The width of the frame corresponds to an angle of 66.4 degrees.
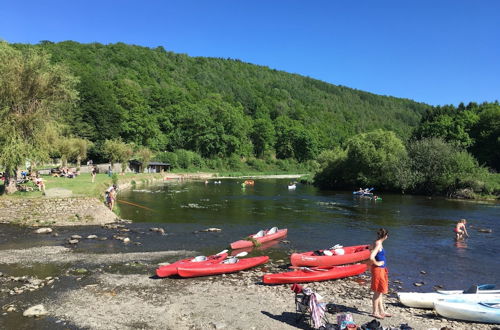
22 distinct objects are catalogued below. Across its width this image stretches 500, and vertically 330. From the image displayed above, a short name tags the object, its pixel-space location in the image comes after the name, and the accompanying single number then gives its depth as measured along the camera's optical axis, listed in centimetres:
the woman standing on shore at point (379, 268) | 1053
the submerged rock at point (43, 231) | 2242
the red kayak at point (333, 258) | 1694
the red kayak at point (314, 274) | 1429
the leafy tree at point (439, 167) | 5294
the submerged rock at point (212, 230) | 2549
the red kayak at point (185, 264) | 1491
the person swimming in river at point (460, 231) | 2383
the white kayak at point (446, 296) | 1164
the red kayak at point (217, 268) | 1503
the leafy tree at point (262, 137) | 15088
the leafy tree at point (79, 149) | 6234
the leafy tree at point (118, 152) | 7294
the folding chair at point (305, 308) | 1032
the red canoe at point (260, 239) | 2078
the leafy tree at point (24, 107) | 2748
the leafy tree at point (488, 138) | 7119
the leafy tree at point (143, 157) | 8700
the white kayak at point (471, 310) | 1086
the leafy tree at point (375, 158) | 5916
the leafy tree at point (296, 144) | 14988
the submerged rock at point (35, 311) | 1105
